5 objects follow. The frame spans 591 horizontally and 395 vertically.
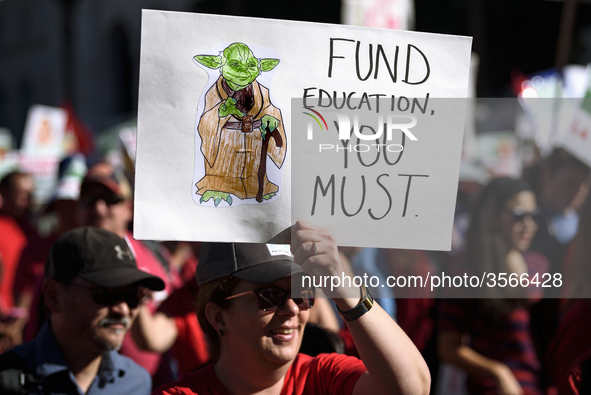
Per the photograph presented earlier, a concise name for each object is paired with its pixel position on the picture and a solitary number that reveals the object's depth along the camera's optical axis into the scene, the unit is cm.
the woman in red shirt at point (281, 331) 267
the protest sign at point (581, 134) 568
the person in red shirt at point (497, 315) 555
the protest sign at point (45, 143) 1582
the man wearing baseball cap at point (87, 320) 361
